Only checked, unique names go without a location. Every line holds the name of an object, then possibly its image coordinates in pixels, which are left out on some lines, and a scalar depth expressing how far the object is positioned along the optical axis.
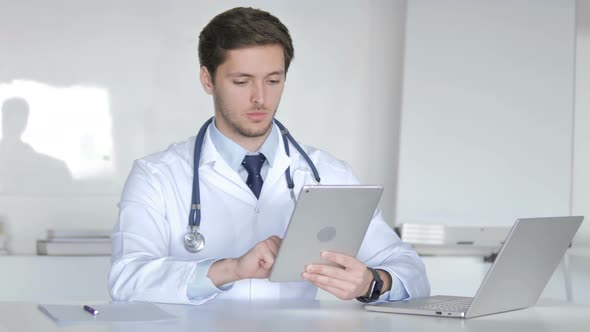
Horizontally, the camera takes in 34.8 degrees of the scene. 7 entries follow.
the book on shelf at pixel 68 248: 4.40
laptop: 2.09
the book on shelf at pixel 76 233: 4.43
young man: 2.54
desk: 1.87
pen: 1.98
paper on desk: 1.91
